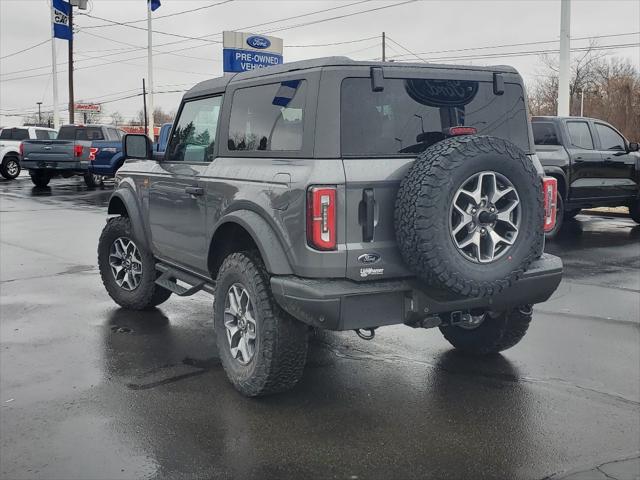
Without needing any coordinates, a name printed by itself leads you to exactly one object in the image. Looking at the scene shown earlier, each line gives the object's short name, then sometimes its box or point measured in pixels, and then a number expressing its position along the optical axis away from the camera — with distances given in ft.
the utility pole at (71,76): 113.91
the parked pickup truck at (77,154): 69.46
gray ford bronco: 12.41
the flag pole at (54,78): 112.55
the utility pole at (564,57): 53.52
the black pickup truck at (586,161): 37.78
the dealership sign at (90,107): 312.29
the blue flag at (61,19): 109.70
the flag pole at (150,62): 100.36
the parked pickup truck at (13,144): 84.74
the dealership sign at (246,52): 66.74
